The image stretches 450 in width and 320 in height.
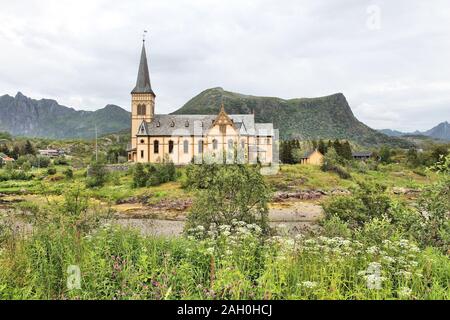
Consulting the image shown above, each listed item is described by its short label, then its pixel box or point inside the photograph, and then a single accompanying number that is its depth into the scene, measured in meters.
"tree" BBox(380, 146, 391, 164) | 91.31
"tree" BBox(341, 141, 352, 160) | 76.86
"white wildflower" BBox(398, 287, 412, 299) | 3.85
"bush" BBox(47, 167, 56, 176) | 60.57
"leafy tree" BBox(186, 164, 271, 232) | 14.02
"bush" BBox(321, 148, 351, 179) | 57.04
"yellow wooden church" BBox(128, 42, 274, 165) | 64.25
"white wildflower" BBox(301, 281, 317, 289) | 4.09
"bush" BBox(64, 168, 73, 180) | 55.82
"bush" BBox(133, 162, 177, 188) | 51.34
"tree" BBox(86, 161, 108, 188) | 52.53
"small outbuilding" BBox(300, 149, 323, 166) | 71.81
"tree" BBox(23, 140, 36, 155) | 101.22
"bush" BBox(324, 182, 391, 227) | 18.61
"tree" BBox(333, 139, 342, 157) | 77.38
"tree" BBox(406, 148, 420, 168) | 78.49
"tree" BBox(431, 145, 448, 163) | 78.39
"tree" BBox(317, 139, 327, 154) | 77.62
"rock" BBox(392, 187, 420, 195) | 48.60
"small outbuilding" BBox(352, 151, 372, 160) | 103.10
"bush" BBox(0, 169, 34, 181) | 58.19
